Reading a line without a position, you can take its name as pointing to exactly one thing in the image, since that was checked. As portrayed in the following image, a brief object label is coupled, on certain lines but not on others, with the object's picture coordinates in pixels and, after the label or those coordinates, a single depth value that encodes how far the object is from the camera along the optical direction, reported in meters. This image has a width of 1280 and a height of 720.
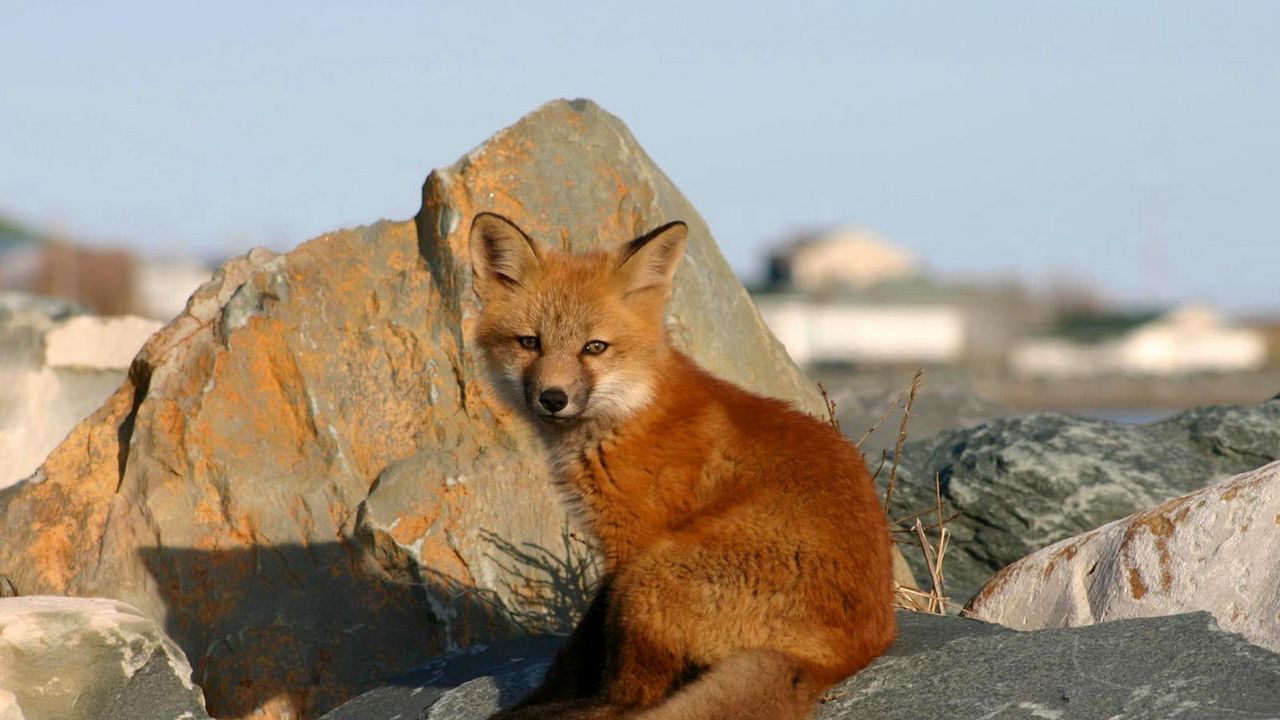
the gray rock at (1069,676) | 10.13
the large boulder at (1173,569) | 11.97
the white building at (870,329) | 135.87
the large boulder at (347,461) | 15.01
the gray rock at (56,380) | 22.62
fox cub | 10.61
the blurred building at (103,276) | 114.37
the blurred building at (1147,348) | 142.25
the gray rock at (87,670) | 13.27
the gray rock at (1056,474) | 16.80
